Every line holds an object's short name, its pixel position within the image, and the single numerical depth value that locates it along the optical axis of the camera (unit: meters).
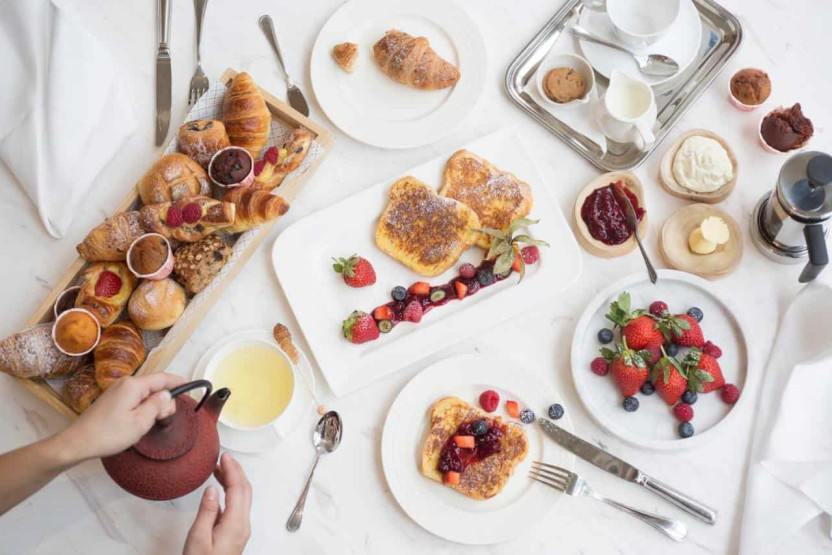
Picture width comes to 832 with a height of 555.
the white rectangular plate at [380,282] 1.86
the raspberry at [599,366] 1.85
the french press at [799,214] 1.72
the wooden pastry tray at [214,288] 1.74
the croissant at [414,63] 1.96
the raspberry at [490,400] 1.82
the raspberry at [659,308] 1.87
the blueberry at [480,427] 1.79
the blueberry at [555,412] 1.81
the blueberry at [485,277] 1.89
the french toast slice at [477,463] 1.77
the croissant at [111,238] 1.72
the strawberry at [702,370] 1.79
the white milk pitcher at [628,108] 1.87
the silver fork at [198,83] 1.99
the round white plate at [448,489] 1.77
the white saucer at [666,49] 1.98
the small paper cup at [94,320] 1.68
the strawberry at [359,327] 1.84
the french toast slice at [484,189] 1.91
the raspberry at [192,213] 1.72
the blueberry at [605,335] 1.87
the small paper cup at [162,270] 1.72
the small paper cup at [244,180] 1.80
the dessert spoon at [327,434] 1.82
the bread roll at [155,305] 1.72
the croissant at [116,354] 1.67
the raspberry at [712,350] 1.84
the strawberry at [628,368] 1.79
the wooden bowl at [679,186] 1.93
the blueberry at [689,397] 1.82
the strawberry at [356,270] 1.87
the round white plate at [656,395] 1.82
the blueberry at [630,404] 1.82
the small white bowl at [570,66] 1.95
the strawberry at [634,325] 1.82
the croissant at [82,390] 1.70
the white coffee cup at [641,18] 1.92
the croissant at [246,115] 1.84
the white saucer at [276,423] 1.78
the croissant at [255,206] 1.73
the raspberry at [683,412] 1.81
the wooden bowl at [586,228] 1.90
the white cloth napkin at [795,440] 1.77
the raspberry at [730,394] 1.82
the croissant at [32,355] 1.65
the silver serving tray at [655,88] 1.98
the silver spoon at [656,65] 1.97
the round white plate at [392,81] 1.99
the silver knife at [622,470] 1.78
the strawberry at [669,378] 1.79
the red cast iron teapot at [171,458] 1.40
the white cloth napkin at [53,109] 1.91
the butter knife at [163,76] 2.00
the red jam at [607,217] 1.90
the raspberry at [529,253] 1.89
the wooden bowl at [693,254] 1.91
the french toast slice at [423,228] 1.90
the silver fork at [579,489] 1.77
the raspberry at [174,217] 1.73
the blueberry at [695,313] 1.86
